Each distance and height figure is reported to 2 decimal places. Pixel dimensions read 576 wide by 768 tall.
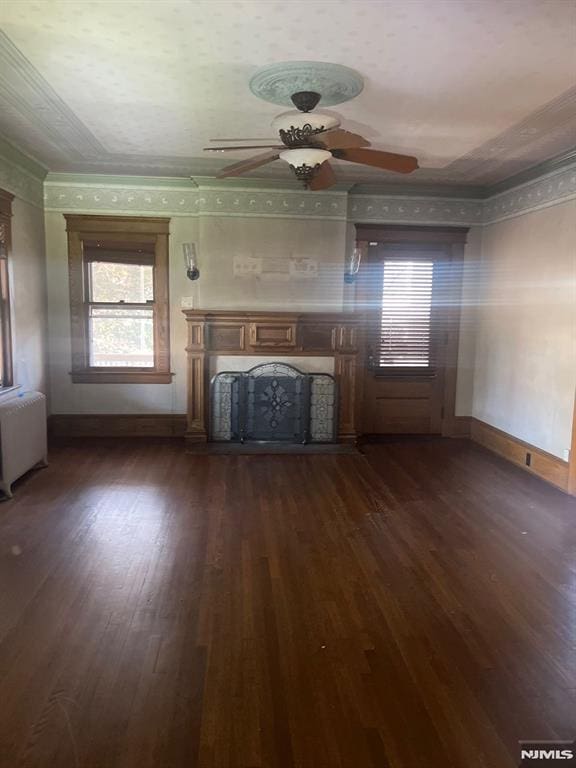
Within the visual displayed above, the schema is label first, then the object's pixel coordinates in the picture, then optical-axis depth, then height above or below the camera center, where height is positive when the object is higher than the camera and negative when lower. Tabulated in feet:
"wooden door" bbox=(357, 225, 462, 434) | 19.99 -0.58
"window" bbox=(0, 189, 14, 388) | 15.35 +0.22
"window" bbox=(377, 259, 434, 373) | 20.03 +0.18
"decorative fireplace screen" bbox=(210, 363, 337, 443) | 18.69 -3.01
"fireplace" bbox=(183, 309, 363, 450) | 18.67 -2.13
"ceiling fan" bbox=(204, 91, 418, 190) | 10.37 +3.27
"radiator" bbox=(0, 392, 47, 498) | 13.48 -3.35
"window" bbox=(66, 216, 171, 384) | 19.11 +0.43
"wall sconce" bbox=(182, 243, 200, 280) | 18.53 +1.79
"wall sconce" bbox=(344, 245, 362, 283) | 19.10 +1.76
